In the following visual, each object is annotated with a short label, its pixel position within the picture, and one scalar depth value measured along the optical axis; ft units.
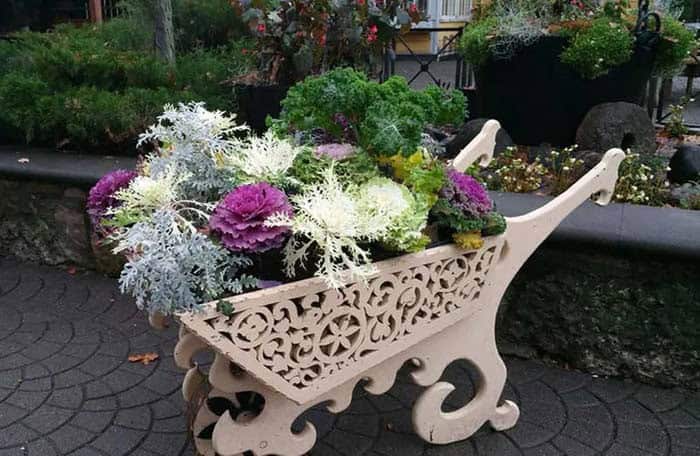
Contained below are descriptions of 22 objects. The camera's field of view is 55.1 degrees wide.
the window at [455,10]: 45.19
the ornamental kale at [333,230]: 5.32
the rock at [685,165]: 11.59
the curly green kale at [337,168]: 6.09
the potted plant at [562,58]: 12.77
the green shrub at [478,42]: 13.64
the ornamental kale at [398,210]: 5.70
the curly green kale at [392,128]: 5.99
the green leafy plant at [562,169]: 11.10
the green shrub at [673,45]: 12.90
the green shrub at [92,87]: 13.50
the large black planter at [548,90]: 13.07
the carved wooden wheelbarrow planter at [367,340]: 5.41
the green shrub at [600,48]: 12.51
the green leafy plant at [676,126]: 16.52
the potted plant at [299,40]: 14.17
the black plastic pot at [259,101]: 14.23
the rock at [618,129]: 12.41
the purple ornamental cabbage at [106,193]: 6.37
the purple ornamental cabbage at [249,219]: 5.26
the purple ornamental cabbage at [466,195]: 6.39
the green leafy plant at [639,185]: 10.44
